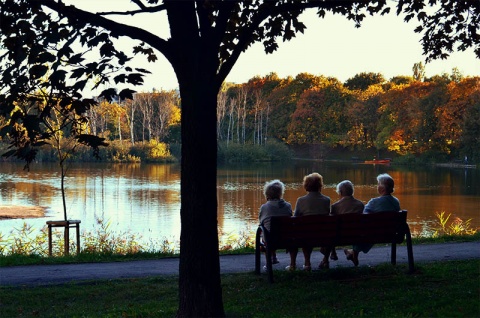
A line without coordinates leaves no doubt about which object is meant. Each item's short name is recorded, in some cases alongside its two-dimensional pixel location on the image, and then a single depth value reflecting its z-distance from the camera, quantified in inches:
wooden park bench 289.4
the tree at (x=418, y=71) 3764.8
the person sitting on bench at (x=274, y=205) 314.3
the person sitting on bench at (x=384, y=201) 320.2
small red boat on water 2805.1
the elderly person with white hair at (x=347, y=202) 321.7
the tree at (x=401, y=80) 3383.4
